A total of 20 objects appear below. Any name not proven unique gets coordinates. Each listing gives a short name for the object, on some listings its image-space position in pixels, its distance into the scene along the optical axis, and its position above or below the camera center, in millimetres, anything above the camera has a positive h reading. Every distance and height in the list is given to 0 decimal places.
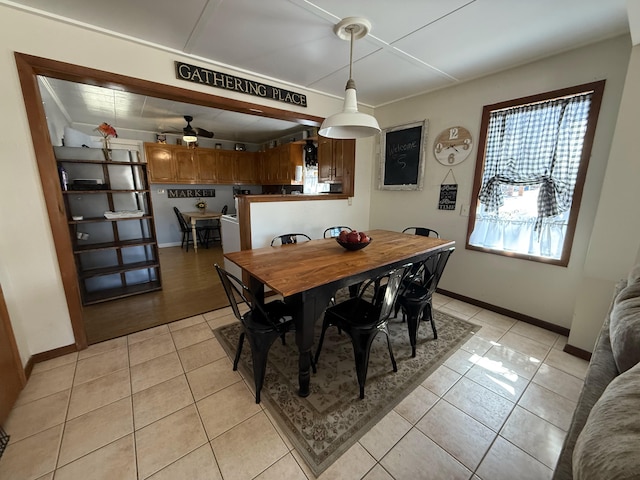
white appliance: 3205 -641
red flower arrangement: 2854 +638
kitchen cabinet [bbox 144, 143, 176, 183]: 5310 +539
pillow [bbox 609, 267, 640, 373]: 829 -485
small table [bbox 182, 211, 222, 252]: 5316 -595
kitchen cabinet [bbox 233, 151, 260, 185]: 6355 +487
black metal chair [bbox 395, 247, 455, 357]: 2006 -855
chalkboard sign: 3270 +422
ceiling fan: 4367 +957
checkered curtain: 2201 +351
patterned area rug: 1412 -1333
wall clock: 2846 +486
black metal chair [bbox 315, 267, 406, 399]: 1611 -867
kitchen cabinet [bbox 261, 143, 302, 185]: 5336 +539
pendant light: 1723 +519
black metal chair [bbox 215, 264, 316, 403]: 1567 -863
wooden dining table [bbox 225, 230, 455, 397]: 1467 -522
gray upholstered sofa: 434 -472
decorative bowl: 2129 -471
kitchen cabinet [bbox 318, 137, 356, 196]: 3693 +402
